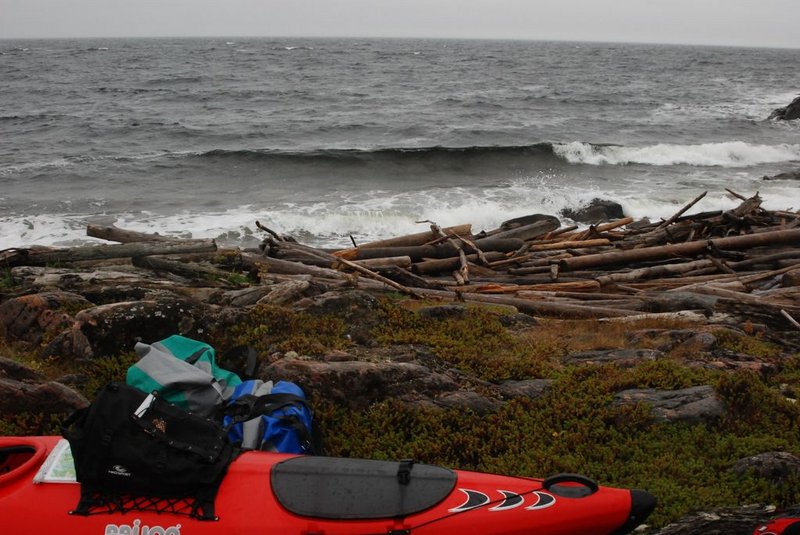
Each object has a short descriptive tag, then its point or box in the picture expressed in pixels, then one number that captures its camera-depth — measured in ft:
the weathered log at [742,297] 27.81
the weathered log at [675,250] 37.81
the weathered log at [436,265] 38.06
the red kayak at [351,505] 12.46
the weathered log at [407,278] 33.78
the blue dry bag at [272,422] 15.75
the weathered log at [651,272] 34.91
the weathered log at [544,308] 29.63
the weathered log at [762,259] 37.29
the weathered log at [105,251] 30.09
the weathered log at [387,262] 35.87
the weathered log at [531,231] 43.47
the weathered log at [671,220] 43.70
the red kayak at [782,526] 11.94
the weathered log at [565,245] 41.86
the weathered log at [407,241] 40.22
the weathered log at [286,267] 31.53
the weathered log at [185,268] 28.83
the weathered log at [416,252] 38.81
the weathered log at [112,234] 33.03
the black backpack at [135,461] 12.78
